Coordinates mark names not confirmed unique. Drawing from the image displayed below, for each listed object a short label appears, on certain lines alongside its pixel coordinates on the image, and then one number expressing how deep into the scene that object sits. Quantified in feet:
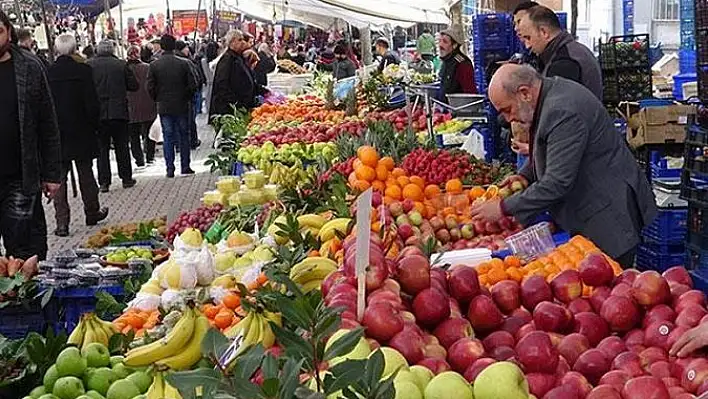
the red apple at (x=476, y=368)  7.24
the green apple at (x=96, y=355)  9.91
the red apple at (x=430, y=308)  8.36
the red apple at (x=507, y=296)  9.37
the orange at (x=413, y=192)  17.62
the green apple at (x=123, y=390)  9.21
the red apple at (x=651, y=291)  9.15
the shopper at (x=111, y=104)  39.04
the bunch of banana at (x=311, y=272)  10.55
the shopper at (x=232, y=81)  41.73
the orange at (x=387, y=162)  18.76
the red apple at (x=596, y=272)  9.88
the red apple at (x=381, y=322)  7.59
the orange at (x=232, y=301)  11.22
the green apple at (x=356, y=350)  6.80
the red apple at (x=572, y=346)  8.24
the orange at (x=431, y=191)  17.96
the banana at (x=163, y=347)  9.36
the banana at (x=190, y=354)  9.26
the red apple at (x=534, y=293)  9.48
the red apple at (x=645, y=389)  6.72
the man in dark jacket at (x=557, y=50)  18.60
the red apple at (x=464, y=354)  7.66
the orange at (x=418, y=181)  18.04
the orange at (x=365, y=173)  18.37
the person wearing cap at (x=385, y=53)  67.97
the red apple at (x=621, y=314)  9.01
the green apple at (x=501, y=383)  6.45
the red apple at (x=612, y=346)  8.18
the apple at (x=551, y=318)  8.83
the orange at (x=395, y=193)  17.69
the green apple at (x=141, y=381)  9.38
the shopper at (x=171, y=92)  42.91
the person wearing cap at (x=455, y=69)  33.73
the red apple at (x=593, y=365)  7.82
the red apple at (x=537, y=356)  7.64
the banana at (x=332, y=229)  12.74
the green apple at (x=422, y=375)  6.64
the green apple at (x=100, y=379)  9.54
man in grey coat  13.74
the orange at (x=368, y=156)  18.71
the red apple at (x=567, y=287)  9.66
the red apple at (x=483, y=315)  8.82
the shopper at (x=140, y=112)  46.57
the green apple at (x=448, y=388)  6.39
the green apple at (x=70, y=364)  9.65
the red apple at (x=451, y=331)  8.17
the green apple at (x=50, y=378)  9.63
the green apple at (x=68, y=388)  9.36
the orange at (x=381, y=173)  18.53
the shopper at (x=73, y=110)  32.04
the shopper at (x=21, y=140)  18.75
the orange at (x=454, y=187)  18.18
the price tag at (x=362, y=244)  7.63
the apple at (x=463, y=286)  9.06
